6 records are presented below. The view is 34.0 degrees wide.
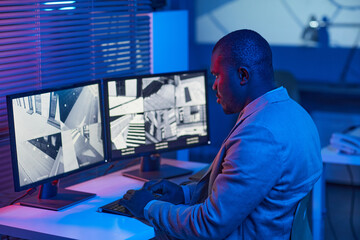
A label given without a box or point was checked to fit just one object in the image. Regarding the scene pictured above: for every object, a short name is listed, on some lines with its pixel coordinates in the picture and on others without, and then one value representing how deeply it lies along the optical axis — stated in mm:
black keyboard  2423
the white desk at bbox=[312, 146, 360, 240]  3504
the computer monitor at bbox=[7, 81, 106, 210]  2379
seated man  1940
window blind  2729
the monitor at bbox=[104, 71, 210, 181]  2867
